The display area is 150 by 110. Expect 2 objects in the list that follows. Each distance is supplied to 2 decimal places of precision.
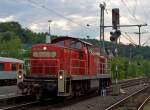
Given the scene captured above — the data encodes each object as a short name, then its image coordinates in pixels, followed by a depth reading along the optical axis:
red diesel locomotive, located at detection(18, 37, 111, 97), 21.95
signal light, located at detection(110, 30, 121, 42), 37.67
